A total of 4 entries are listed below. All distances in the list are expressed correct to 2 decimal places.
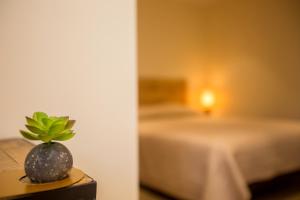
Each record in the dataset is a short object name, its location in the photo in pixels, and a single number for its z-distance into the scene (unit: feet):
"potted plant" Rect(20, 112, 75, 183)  1.88
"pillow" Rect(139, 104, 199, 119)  12.14
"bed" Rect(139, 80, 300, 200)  7.15
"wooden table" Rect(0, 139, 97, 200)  1.69
